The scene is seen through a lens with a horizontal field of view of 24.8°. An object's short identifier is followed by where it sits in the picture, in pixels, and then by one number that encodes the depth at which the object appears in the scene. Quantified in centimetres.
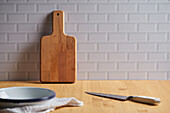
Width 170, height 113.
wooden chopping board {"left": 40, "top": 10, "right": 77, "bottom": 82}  185
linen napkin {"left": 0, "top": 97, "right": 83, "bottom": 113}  129
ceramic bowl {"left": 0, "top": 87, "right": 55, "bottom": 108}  142
